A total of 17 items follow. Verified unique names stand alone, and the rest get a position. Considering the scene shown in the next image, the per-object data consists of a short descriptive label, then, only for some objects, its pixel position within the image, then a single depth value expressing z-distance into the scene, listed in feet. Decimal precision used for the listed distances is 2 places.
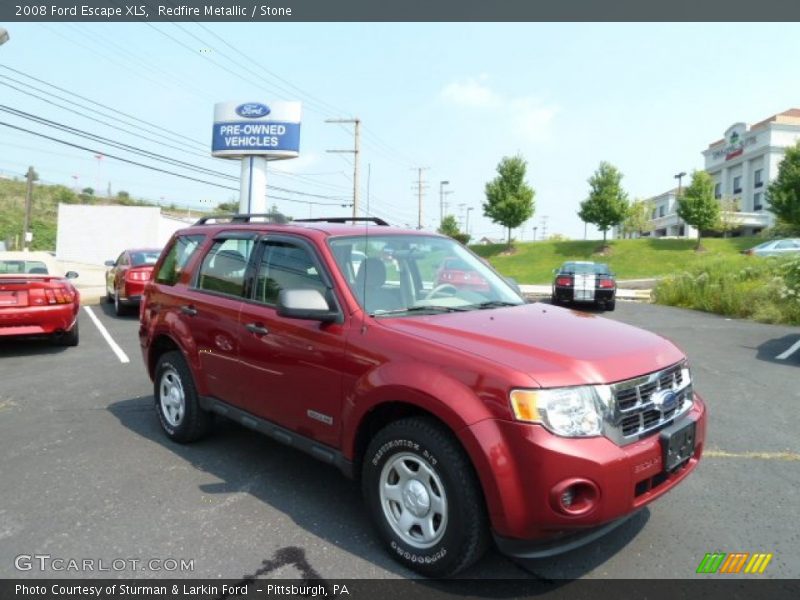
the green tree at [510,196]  142.00
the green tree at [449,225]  207.35
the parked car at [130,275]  40.93
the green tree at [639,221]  183.17
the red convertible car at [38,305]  26.22
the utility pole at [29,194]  137.26
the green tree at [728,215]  152.05
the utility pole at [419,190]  171.59
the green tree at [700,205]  130.72
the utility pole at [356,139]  107.53
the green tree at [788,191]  118.21
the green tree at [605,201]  135.33
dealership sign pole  79.66
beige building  202.80
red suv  8.45
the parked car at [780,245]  93.39
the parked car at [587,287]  54.39
